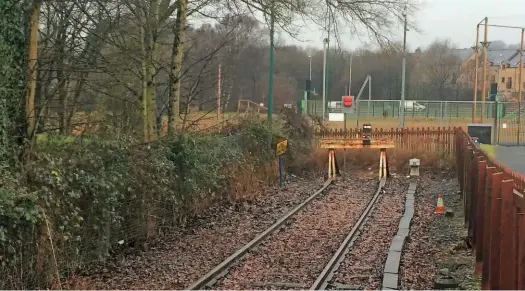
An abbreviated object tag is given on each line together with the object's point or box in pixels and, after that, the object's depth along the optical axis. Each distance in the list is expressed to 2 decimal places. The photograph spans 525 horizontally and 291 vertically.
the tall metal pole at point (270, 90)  21.58
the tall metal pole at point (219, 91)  18.48
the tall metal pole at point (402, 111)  33.44
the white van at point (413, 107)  51.94
